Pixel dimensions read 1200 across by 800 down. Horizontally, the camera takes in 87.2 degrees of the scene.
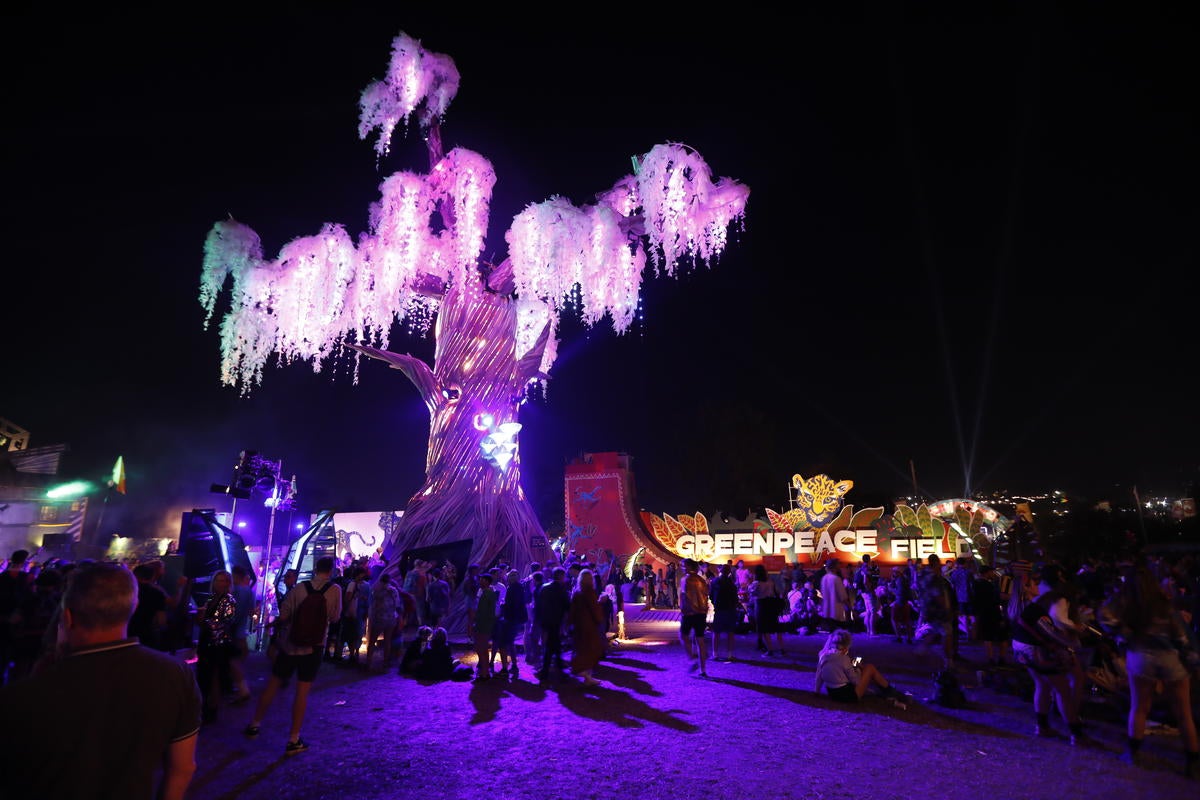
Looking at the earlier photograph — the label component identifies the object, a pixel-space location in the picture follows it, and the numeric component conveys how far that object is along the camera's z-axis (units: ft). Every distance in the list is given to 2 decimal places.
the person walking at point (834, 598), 41.11
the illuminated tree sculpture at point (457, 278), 47.24
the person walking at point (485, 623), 29.91
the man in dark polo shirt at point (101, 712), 5.75
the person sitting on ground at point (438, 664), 29.96
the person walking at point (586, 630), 29.40
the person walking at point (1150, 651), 16.51
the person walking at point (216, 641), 22.14
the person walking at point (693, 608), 30.91
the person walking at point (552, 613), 30.35
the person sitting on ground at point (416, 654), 30.53
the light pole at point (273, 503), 42.43
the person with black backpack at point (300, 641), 18.33
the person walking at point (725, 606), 33.96
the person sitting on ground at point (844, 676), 24.25
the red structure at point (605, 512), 84.17
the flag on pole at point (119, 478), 118.73
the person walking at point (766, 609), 37.06
